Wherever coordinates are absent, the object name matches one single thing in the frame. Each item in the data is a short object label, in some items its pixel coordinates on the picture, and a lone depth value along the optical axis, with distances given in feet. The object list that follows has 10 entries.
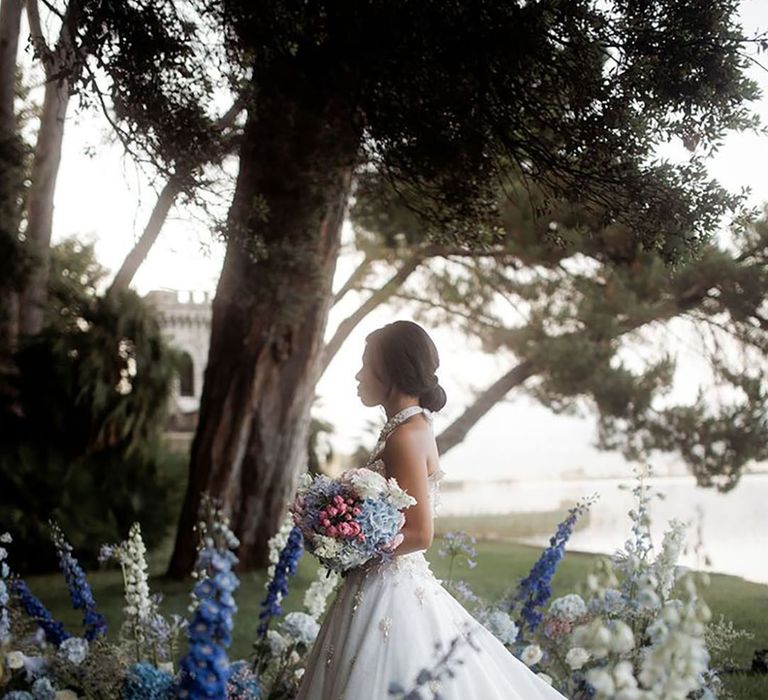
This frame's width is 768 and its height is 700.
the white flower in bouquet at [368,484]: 7.91
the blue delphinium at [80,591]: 10.37
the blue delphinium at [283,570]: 10.41
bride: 8.00
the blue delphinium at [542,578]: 10.75
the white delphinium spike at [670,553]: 7.34
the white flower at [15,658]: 9.41
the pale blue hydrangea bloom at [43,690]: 9.61
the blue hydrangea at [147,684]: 8.77
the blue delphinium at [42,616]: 10.50
